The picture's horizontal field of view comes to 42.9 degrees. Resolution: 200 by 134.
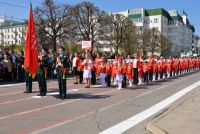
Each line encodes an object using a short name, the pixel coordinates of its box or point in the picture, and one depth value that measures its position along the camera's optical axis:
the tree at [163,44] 62.53
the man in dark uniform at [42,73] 9.48
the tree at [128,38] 48.73
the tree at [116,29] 44.12
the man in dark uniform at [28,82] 10.18
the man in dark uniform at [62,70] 9.04
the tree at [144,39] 57.10
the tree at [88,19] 39.75
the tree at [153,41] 60.42
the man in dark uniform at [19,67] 14.09
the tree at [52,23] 35.73
